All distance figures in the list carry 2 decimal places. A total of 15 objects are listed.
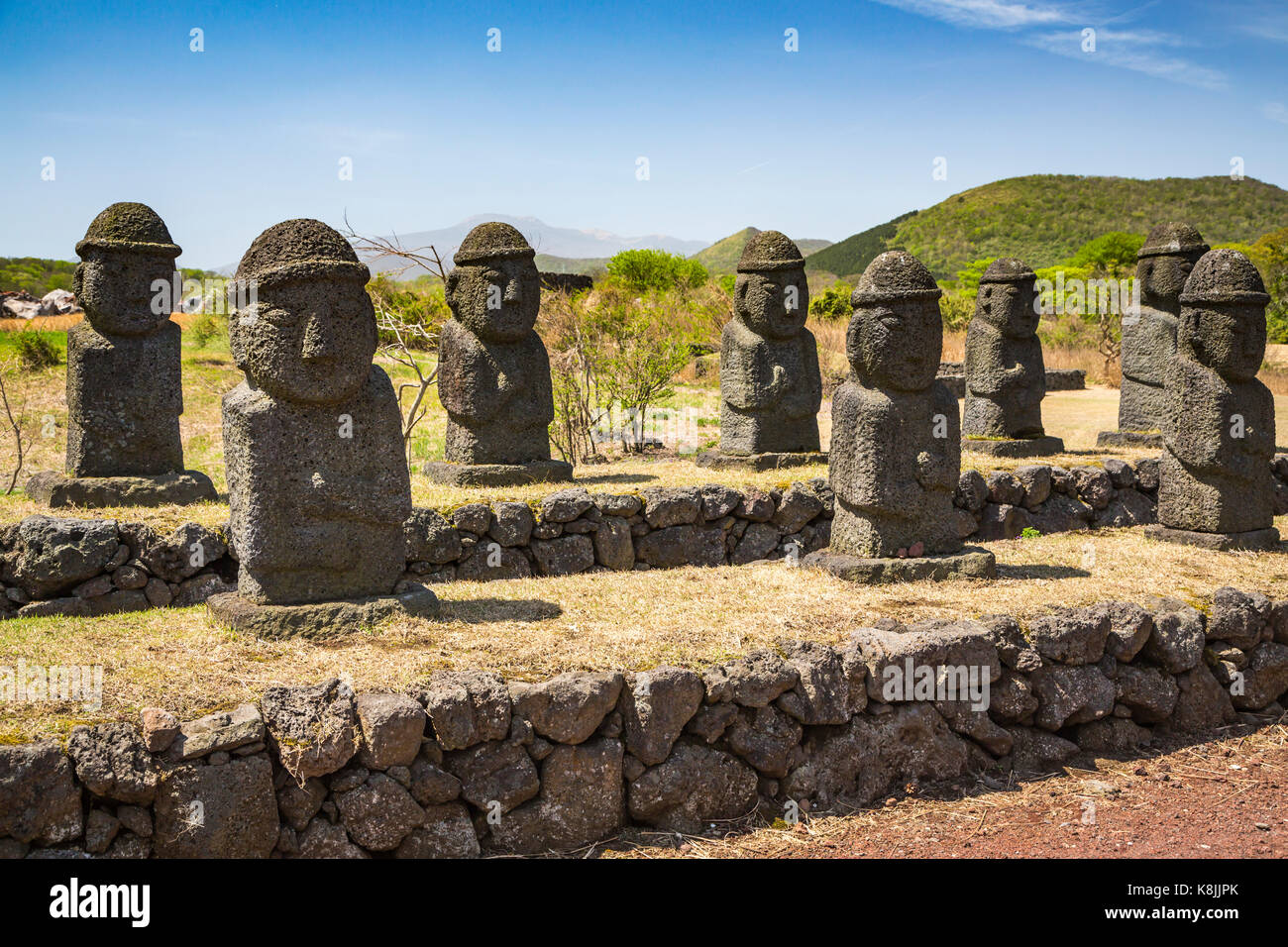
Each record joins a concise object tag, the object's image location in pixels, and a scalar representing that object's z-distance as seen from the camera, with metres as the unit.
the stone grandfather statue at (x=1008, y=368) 11.34
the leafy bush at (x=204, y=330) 21.62
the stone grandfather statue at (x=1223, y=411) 7.66
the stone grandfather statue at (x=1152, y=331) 11.56
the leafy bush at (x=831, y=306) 26.22
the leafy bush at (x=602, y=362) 13.17
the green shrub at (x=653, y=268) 35.25
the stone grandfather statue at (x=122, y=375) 7.79
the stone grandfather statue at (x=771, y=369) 10.31
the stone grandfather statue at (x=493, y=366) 9.04
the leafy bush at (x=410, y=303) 14.41
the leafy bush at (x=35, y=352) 15.73
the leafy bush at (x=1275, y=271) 26.03
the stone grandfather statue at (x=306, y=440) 5.12
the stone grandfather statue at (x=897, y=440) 6.65
